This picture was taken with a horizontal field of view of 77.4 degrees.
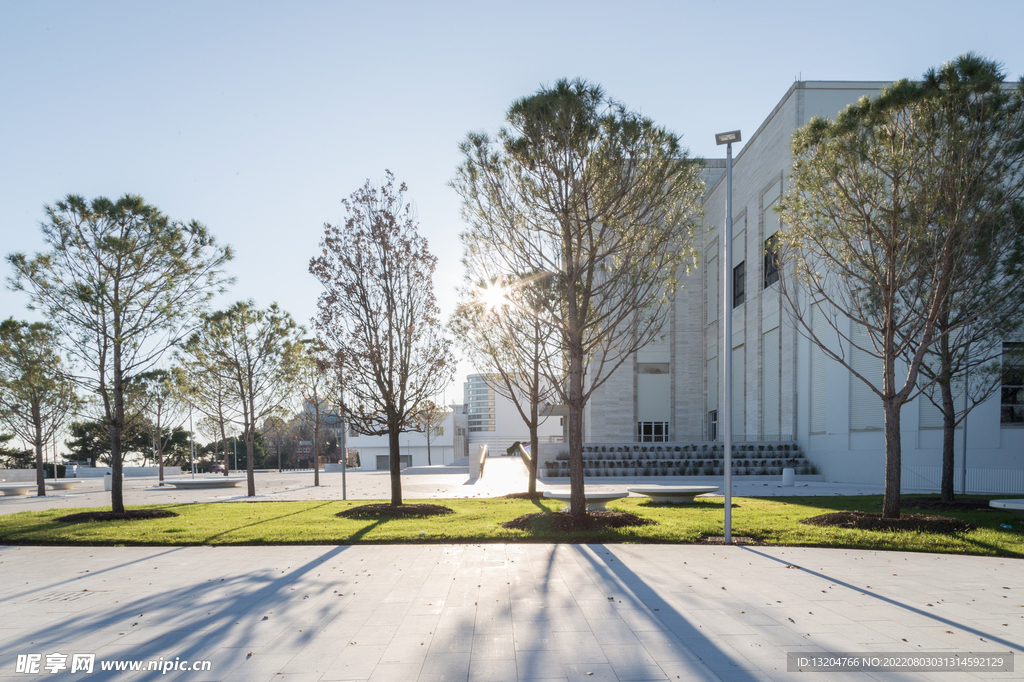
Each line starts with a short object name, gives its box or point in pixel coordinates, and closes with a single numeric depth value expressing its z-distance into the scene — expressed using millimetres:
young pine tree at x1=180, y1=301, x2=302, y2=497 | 23953
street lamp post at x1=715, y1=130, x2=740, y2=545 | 11742
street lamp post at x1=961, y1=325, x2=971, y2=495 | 20388
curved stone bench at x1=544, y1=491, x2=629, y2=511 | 16500
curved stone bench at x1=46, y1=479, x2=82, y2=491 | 32228
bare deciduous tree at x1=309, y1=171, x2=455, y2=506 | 16688
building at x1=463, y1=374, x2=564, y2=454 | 87500
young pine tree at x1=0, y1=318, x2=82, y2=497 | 22734
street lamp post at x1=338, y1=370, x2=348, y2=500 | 16922
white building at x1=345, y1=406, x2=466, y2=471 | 75938
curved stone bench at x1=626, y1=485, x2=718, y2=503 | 18312
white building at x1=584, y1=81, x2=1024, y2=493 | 25047
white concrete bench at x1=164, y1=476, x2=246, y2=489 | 29859
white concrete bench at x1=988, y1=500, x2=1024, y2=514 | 14518
